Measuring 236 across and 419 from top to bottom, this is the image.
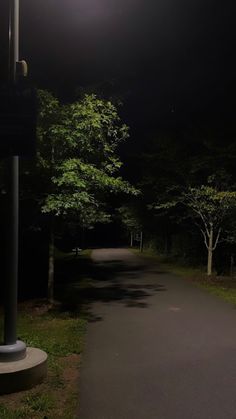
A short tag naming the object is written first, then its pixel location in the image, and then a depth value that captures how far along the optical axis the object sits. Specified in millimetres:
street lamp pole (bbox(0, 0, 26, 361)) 6258
